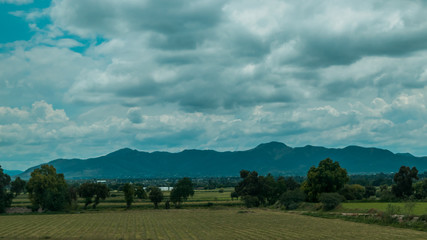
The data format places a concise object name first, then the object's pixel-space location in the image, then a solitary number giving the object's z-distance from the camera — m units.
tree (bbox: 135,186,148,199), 142.85
